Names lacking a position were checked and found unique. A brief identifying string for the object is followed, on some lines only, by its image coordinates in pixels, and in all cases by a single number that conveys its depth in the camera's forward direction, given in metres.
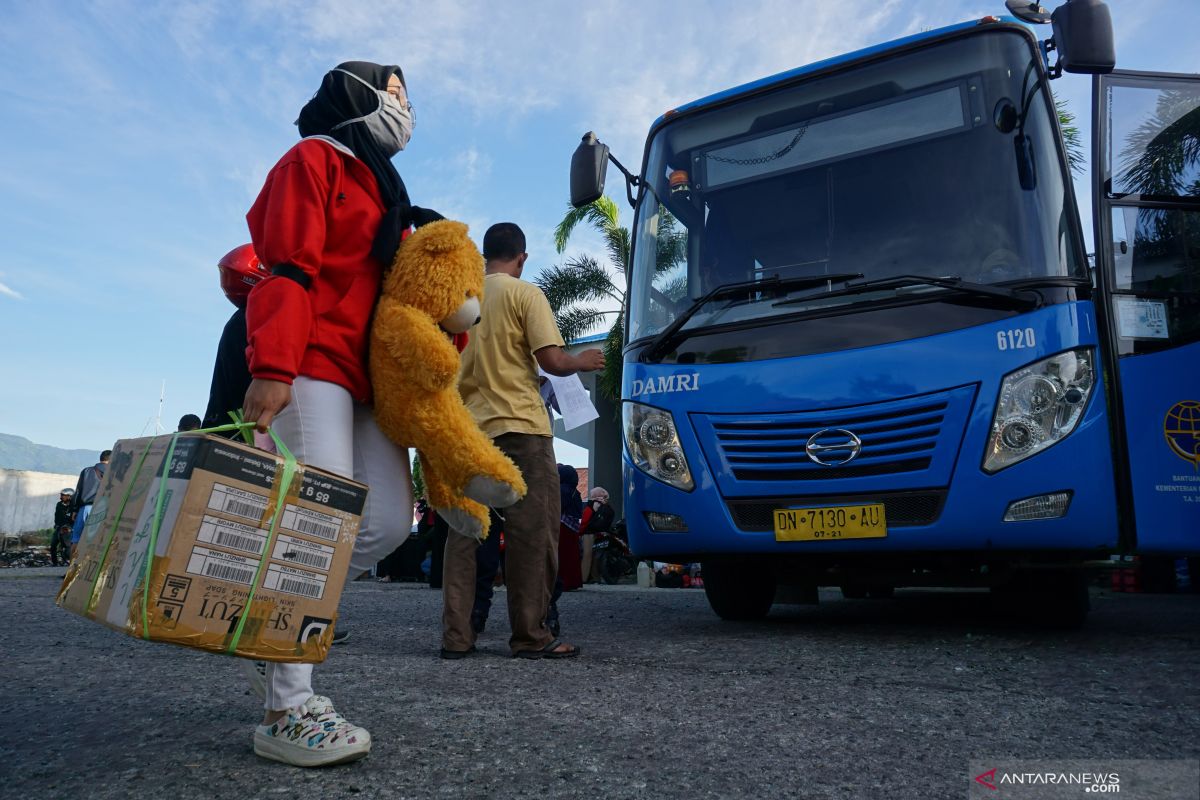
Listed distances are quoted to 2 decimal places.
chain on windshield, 4.93
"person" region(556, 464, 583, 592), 7.80
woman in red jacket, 2.11
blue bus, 3.90
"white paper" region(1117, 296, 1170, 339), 4.09
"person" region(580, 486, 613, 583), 10.73
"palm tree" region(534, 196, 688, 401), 19.23
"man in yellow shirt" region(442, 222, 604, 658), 3.99
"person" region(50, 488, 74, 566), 16.05
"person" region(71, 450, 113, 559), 9.93
